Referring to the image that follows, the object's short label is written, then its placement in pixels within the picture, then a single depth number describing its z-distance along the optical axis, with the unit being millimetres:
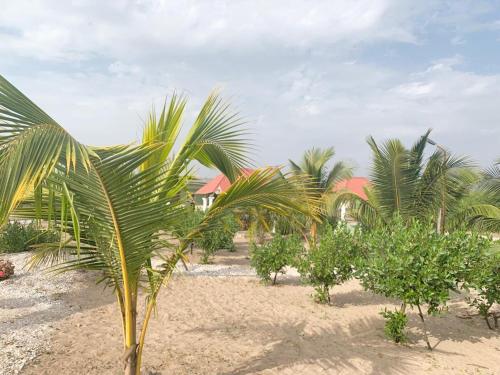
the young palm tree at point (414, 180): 8523
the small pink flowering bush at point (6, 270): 8719
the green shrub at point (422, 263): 4921
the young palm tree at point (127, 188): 1964
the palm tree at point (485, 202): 7541
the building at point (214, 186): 28548
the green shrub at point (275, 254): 8555
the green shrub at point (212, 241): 11547
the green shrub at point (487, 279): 5172
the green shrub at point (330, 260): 7141
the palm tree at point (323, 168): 13367
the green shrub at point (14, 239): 11883
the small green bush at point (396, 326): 5375
